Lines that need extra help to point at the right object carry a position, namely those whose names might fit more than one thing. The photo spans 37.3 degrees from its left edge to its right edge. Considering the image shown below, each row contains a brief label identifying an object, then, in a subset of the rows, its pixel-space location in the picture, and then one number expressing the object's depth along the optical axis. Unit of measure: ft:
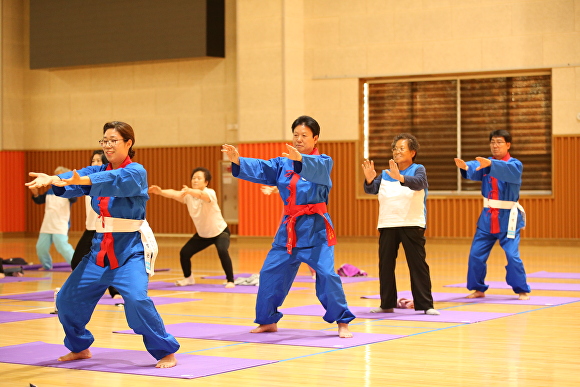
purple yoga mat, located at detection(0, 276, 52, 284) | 34.63
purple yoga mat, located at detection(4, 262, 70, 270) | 40.07
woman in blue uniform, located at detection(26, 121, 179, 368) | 15.96
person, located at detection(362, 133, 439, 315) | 23.79
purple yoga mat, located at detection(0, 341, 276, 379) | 15.75
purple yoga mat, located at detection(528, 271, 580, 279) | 34.76
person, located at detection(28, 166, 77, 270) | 38.14
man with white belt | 26.89
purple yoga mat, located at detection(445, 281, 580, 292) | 30.37
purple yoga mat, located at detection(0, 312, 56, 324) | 23.33
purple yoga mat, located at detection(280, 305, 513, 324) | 22.71
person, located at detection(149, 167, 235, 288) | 32.07
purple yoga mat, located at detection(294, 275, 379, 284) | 34.01
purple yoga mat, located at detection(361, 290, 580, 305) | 26.37
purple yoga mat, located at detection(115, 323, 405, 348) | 19.02
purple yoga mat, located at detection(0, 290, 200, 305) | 27.45
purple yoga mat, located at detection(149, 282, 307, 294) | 30.73
